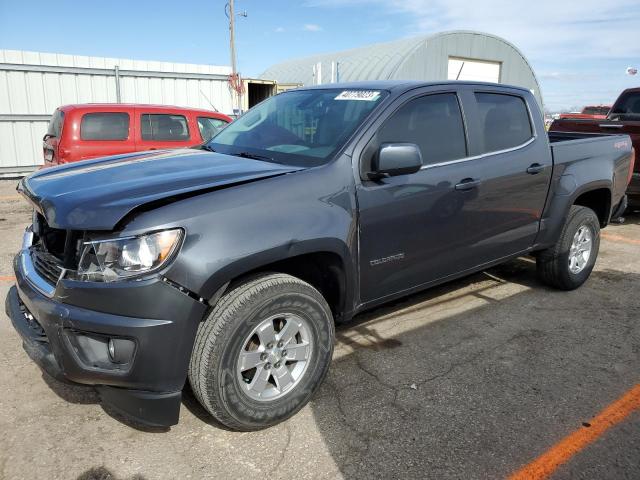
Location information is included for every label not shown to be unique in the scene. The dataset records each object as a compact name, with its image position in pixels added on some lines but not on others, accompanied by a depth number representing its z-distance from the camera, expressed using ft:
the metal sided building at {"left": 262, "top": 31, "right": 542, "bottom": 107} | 81.05
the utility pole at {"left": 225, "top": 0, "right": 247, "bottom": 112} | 100.53
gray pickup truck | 7.22
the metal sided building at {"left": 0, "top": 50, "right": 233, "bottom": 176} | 40.16
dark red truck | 22.67
